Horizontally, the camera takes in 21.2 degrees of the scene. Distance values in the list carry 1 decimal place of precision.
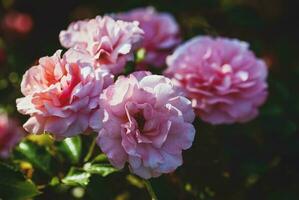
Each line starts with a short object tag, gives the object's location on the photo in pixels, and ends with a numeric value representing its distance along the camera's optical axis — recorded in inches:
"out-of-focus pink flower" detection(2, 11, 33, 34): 49.0
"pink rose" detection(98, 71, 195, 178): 23.9
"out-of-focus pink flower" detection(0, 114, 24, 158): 36.1
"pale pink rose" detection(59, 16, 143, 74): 26.7
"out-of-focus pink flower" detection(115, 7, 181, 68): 33.1
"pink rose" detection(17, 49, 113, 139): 24.3
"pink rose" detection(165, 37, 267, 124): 29.6
